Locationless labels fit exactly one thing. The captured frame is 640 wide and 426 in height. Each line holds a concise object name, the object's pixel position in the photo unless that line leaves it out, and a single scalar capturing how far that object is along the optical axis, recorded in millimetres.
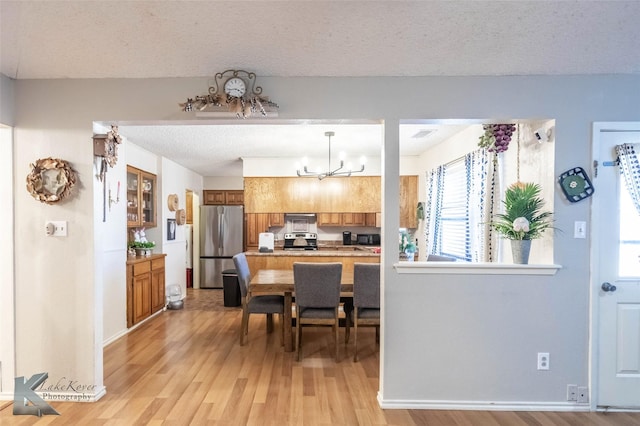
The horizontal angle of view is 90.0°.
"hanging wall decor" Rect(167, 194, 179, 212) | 5352
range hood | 6293
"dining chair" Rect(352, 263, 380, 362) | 3100
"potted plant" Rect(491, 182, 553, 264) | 2279
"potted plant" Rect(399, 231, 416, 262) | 4352
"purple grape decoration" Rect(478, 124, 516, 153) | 2803
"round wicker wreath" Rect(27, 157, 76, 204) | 2328
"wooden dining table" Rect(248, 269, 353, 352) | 3232
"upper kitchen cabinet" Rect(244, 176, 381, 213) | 5703
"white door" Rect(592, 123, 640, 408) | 2268
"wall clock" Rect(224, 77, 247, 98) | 2203
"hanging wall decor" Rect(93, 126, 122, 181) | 2381
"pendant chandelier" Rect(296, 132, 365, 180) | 4036
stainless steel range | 6012
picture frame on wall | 5285
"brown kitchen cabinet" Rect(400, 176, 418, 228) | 5578
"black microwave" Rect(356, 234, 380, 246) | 6043
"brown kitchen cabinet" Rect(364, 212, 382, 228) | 5755
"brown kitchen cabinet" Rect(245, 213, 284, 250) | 6168
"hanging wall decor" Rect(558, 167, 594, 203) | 2244
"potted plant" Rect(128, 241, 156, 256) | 4348
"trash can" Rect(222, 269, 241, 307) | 5148
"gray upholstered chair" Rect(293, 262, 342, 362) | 3074
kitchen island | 5012
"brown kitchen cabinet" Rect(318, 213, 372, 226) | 5875
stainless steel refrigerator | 6434
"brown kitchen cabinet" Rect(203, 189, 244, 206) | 7191
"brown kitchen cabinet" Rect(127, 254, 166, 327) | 4012
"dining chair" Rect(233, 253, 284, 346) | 3414
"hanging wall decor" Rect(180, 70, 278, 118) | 2203
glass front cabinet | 4414
